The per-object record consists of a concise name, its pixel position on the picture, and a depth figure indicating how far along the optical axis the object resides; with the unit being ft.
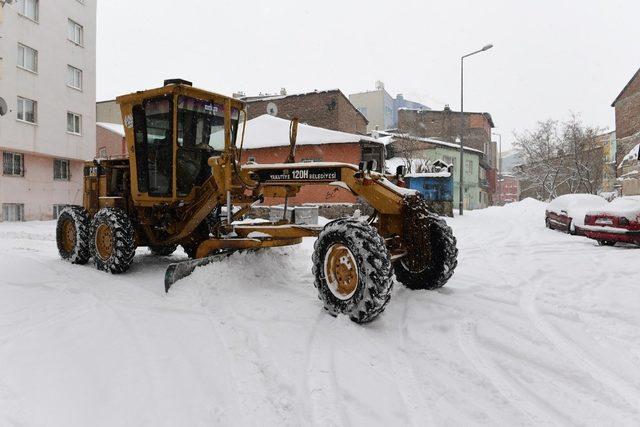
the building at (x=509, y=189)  324.39
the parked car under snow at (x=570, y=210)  46.60
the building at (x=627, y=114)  102.58
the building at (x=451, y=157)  107.55
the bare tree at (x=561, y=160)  119.55
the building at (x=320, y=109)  109.19
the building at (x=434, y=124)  165.27
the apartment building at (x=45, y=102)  66.54
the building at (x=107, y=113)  133.59
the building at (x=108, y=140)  108.58
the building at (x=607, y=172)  122.11
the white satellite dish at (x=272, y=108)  96.82
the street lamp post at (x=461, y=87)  76.69
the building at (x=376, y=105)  204.03
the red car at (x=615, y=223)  34.47
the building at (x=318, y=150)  72.64
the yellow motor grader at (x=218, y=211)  15.23
